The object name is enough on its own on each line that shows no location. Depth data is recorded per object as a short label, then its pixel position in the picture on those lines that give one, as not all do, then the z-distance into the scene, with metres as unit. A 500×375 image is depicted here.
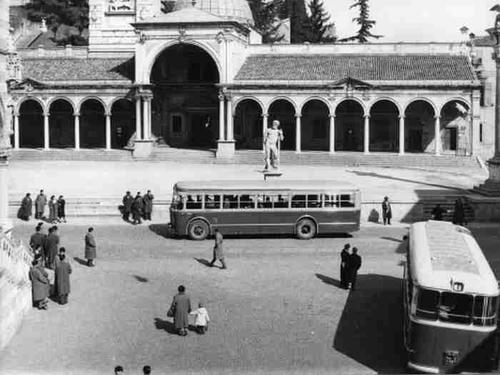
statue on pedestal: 40.78
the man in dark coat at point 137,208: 34.16
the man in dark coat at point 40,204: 34.78
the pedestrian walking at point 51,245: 24.41
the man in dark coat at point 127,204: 34.62
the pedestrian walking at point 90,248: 24.86
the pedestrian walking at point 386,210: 34.09
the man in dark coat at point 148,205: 34.75
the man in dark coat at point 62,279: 20.64
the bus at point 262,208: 29.72
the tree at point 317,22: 88.62
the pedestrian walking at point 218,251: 24.42
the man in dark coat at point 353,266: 21.92
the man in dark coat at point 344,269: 22.09
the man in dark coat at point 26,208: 34.69
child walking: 18.58
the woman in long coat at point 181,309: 18.44
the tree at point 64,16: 85.81
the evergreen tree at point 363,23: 88.50
